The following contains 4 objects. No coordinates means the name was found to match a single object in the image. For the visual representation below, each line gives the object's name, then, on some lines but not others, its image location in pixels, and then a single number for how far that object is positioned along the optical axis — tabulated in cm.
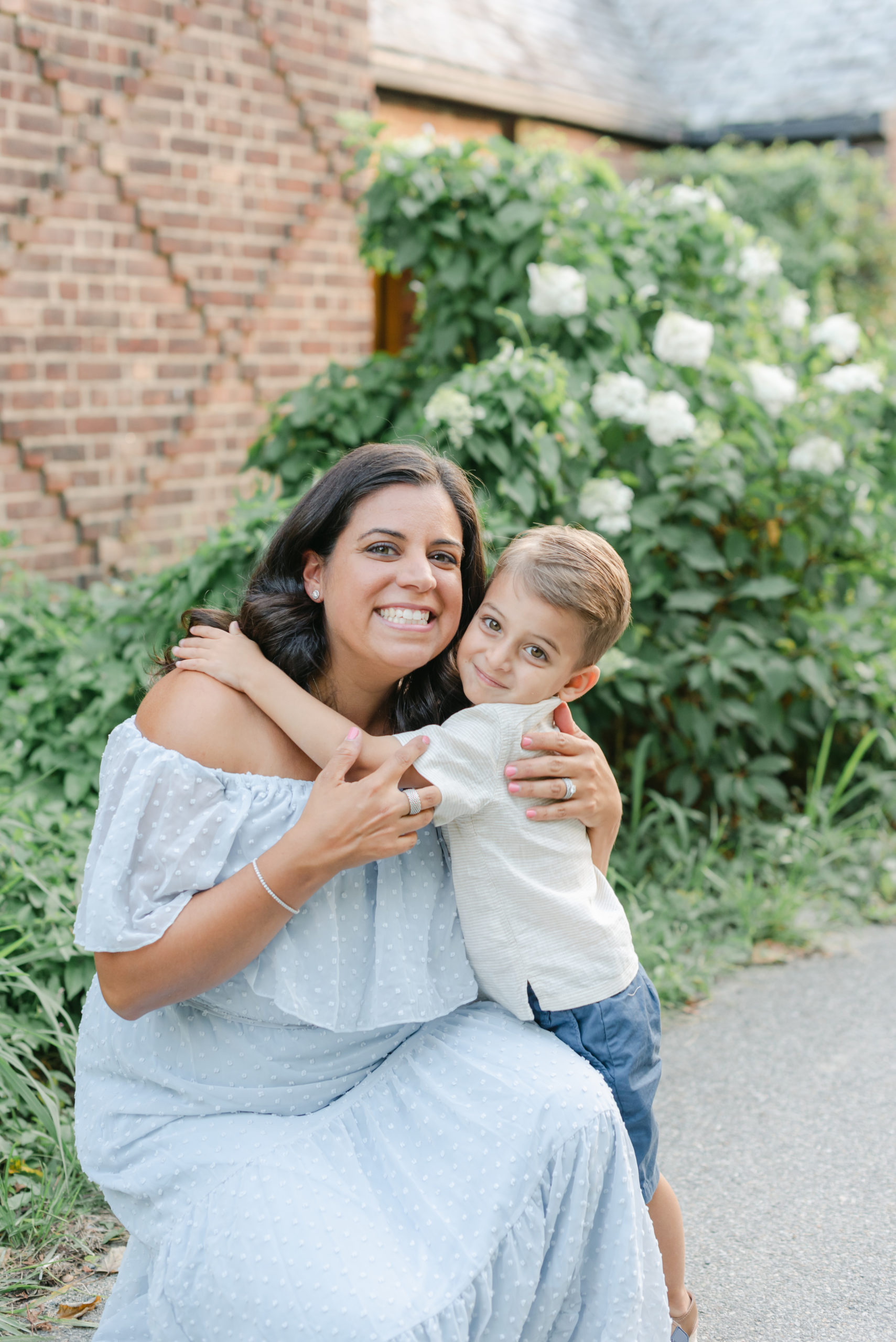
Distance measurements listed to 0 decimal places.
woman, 170
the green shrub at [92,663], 348
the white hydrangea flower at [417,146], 429
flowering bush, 392
